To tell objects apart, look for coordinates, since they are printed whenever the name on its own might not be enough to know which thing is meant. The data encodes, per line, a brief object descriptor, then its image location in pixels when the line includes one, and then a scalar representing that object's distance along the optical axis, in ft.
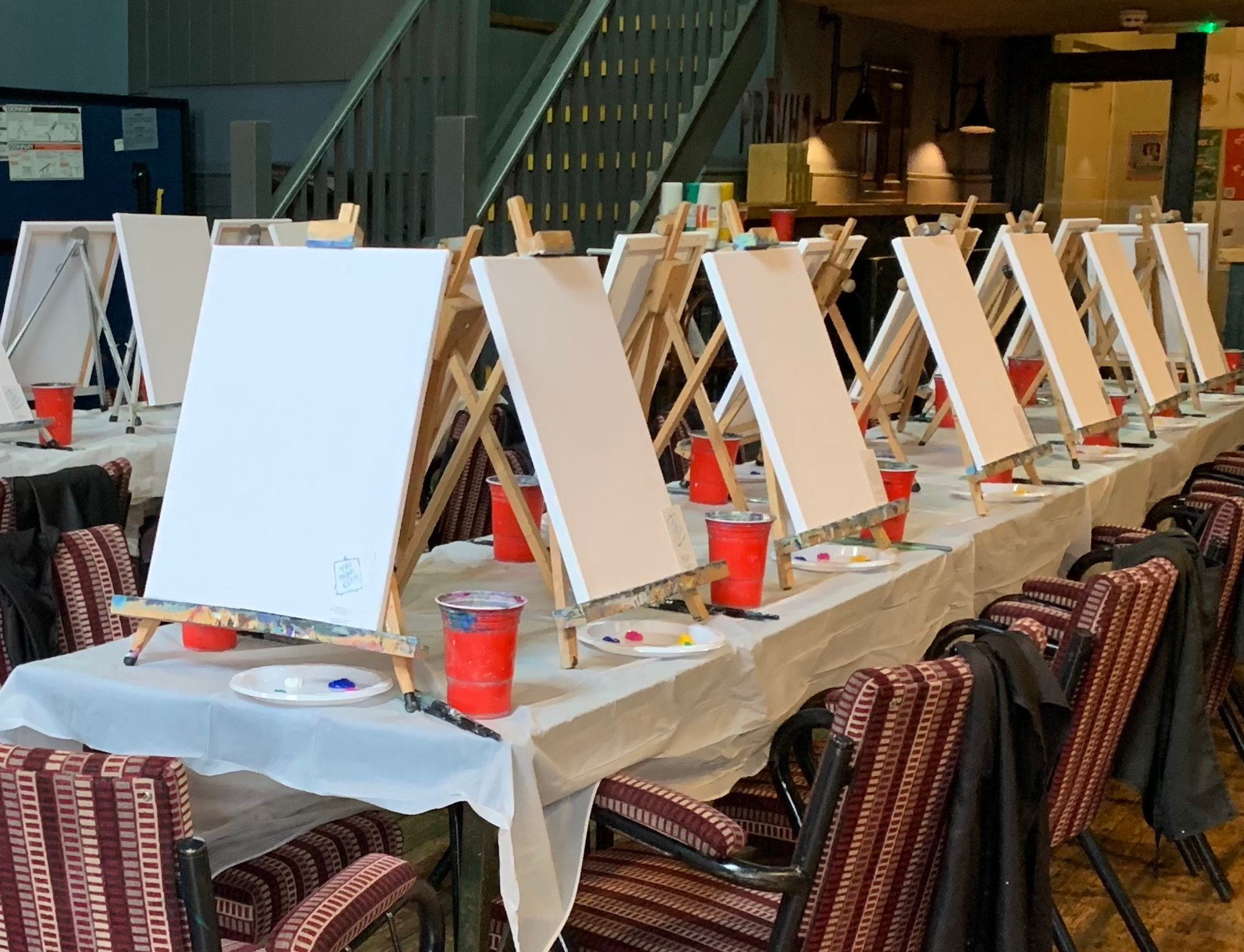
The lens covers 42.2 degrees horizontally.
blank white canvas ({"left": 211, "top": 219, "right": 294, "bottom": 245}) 17.43
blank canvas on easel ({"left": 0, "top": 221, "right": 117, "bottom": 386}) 15.79
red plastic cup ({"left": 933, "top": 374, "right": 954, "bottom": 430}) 16.52
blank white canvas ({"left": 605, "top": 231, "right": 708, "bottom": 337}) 10.69
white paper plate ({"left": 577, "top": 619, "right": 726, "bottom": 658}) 8.11
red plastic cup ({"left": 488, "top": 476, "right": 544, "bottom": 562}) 9.91
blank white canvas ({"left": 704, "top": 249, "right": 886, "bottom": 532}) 10.04
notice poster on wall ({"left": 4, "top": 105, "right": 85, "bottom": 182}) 27.04
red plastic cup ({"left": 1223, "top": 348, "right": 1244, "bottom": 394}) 20.90
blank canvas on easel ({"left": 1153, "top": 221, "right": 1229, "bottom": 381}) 19.17
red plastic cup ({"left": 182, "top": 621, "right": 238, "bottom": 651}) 7.91
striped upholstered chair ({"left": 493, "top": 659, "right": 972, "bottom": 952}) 6.64
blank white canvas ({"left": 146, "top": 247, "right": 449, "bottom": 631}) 7.41
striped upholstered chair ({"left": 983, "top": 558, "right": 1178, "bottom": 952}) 8.55
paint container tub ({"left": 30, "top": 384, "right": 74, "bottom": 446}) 14.08
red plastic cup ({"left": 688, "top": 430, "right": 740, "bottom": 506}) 12.09
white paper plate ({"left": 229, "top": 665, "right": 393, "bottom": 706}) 7.09
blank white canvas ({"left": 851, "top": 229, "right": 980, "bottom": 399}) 14.73
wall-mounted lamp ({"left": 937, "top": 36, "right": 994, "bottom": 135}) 35.58
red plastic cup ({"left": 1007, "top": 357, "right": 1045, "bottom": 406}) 16.79
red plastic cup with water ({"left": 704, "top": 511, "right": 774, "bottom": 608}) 8.98
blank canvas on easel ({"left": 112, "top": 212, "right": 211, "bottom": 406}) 15.81
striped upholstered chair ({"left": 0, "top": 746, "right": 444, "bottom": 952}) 5.23
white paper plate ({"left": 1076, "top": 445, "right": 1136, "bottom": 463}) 14.92
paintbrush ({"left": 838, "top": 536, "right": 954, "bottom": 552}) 10.85
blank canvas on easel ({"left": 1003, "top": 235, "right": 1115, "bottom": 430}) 14.55
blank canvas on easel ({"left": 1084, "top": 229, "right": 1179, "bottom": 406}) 16.76
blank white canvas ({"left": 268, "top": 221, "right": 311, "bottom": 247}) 17.63
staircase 23.68
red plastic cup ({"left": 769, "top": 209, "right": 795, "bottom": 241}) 27.63
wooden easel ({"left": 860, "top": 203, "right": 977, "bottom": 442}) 12.96
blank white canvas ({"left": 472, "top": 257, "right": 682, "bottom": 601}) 7.89
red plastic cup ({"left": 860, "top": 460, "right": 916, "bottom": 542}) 11.07
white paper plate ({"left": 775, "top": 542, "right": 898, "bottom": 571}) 10.21
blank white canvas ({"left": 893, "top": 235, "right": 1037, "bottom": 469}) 12.36
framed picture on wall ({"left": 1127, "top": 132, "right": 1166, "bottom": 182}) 35.22
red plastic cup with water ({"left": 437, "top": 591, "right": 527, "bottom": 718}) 6.82
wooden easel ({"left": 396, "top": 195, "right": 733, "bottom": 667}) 8.37
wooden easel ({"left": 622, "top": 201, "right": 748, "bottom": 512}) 10.40
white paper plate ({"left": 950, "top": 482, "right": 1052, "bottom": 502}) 12.69
